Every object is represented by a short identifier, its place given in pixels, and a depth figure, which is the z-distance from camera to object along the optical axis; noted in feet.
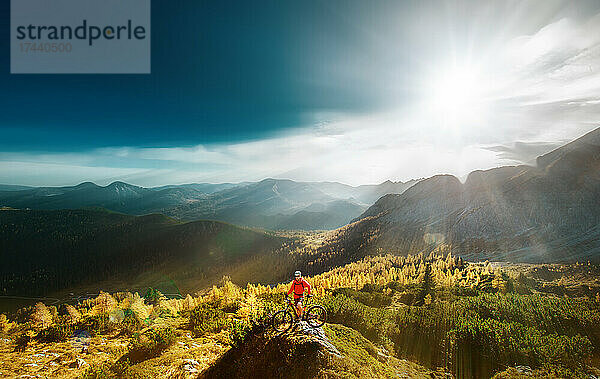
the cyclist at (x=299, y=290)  36.27
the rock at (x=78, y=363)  37.41
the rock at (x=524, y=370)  38.88
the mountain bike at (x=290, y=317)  33.81
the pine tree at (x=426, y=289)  85.12
